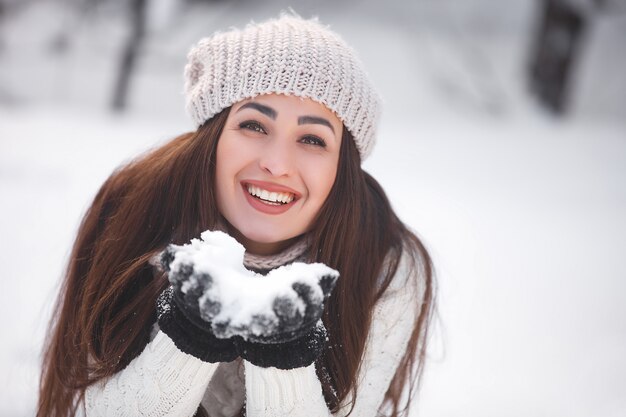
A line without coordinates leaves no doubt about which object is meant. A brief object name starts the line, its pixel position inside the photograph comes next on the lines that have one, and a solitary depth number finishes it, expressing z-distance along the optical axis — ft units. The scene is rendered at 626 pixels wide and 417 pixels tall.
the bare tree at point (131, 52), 17.03
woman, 4.79
